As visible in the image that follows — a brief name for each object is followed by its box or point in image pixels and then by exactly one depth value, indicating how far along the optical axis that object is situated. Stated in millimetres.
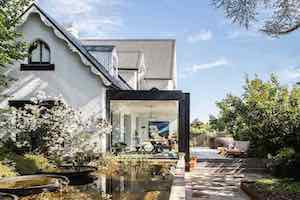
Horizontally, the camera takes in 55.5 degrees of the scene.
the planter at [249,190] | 8297
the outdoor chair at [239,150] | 15285
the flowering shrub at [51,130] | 11345
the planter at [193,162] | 13261
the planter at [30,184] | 7009
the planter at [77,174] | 9157
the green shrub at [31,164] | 9596
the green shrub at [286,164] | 10303
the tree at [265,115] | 13147
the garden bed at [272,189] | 7995
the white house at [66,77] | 13510
